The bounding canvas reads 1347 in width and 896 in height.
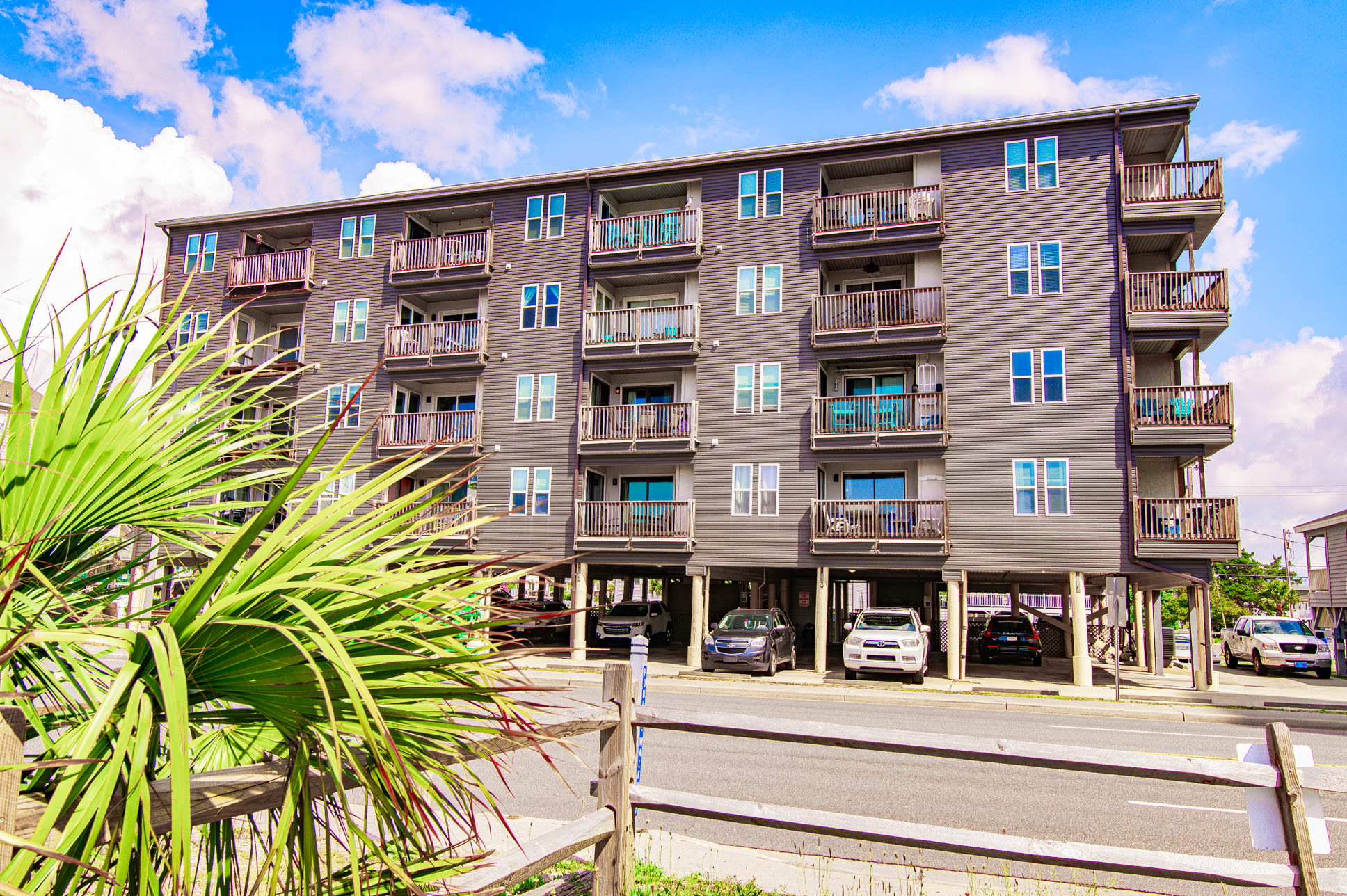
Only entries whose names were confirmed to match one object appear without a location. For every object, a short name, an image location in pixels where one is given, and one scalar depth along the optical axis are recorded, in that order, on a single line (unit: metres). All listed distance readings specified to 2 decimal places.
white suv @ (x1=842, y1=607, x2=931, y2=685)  21.31
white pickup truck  27.78
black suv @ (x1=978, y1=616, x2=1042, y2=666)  28.67
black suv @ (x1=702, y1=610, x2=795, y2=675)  22.86
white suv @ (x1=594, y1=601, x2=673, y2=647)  31.06
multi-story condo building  23.62
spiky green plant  1.89
